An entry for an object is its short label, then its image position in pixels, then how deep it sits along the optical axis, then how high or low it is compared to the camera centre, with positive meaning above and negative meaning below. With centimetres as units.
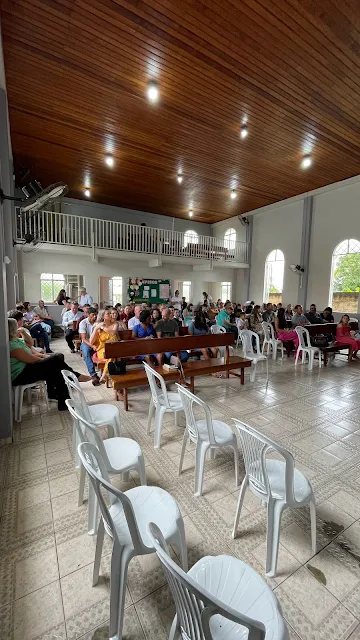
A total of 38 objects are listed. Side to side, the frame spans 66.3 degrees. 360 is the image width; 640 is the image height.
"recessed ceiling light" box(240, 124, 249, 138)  552 +334
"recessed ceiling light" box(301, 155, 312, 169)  676 +337
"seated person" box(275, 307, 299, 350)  658 -90
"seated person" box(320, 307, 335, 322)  777 -54
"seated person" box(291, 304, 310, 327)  711 -61
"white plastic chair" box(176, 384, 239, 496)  198 -108
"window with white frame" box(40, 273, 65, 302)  940 +19
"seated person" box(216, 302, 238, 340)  666 -65
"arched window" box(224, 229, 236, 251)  1200 +257
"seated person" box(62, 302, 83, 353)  650 -73
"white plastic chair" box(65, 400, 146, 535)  166 -110
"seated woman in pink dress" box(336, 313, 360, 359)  633 -91
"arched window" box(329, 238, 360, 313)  820 +59
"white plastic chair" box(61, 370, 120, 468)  218 -110
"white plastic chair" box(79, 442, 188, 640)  115 -108
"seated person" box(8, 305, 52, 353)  588 -92
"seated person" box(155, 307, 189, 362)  468 -60
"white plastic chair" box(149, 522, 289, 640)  66 -105
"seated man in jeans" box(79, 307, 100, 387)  450 -95
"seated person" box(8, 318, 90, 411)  312 -91
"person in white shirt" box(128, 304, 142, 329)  533 -57
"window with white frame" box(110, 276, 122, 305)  1089 +11
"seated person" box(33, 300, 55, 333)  800 -70
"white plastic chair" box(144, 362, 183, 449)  260 -108
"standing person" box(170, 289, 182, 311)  1096 -33
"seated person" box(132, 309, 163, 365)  461 -62
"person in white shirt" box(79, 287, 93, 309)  852 -25
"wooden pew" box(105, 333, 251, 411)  351 -85
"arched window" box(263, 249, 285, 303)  1045 +73
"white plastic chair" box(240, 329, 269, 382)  472 -104
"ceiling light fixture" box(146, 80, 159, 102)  431 +322
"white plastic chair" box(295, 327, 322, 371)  571 -109
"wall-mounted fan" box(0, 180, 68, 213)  440 +155
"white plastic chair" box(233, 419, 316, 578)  144 -107
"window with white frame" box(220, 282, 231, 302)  1353 +15
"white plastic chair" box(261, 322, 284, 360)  635 -102
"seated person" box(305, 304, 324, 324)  763 -59
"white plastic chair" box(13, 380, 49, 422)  316 -125
